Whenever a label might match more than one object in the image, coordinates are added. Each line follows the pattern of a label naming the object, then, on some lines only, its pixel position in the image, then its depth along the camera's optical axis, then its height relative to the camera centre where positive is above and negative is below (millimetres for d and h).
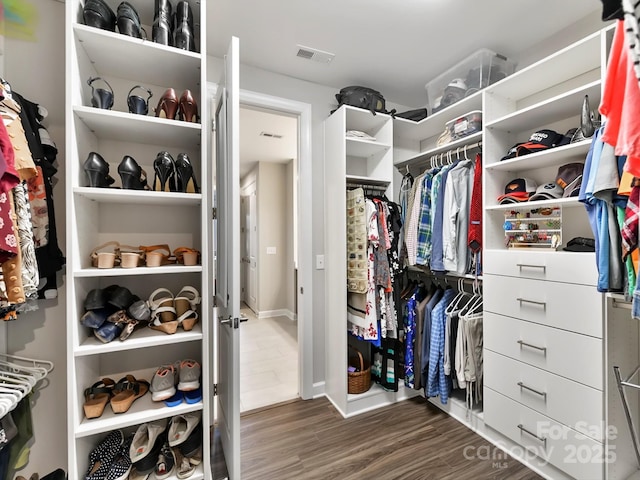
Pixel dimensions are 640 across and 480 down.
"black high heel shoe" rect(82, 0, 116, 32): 1122 +922
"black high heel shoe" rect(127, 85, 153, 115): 1225 +600
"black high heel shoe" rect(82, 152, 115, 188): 1129 +292
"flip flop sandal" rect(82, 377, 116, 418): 1141 -679
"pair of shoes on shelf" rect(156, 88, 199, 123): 1271 +618
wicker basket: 2084 -1062
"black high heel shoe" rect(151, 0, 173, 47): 1220 +958
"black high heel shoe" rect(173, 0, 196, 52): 1246 +953
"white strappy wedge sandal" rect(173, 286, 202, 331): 1294 -318
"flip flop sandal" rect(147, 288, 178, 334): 1237 -340
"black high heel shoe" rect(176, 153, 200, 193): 1310 +312
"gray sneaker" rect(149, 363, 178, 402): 1238 -658
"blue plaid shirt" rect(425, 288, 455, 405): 1938 -836
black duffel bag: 2117 +1084
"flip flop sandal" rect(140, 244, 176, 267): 1259 -70
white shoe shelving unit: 1082 +158
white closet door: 1233 -39
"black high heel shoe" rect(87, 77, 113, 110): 1167 +598
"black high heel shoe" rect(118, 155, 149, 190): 1197 +291
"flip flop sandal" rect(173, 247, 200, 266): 1300 -71
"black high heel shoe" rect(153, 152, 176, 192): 1266 +315
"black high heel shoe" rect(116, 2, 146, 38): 1173 +928
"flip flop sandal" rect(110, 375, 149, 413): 1172 -688
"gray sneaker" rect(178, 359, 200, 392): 1271 -637
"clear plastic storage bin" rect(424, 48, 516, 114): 1882 +1174
